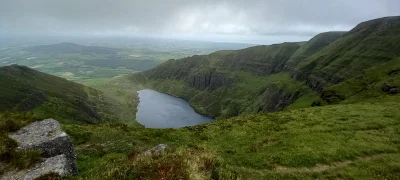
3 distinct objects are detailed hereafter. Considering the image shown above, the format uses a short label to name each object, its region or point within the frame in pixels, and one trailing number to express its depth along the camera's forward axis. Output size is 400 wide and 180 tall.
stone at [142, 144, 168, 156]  23.43
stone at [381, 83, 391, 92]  81.62
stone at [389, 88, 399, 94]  76.50
